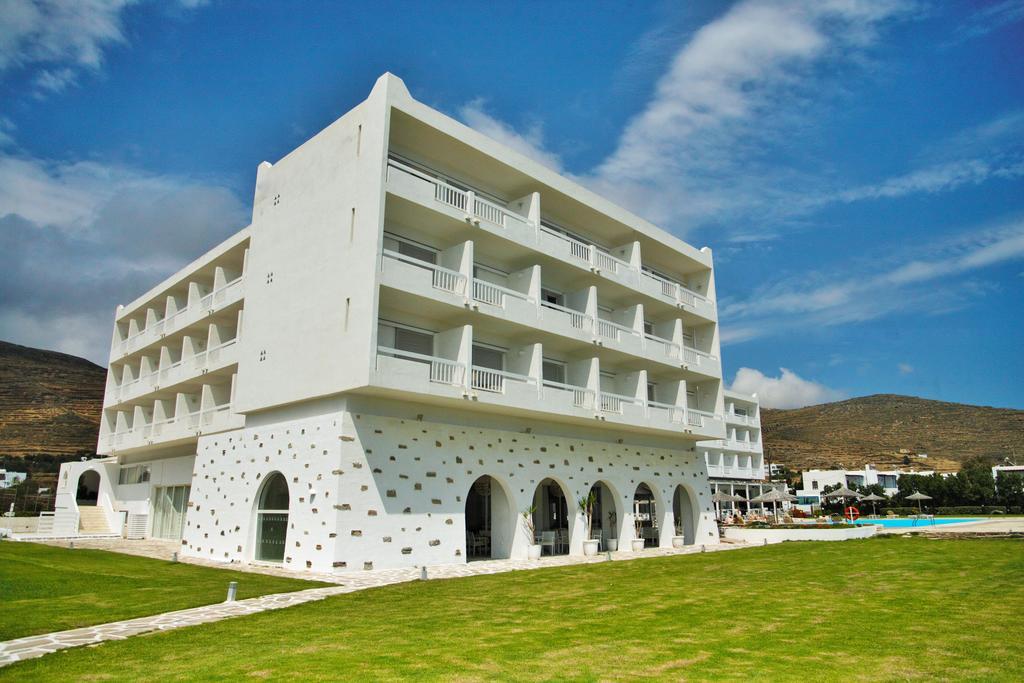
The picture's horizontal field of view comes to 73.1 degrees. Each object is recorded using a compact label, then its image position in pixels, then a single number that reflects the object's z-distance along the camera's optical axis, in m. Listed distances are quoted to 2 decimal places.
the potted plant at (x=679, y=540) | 27.77
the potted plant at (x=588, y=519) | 23.38
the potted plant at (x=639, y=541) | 25.51
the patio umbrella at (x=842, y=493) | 43.94
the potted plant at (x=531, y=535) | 21.61
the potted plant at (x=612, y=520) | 26.39
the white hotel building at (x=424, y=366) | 18.58
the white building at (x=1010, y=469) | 64.00
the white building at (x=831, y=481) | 69.25
